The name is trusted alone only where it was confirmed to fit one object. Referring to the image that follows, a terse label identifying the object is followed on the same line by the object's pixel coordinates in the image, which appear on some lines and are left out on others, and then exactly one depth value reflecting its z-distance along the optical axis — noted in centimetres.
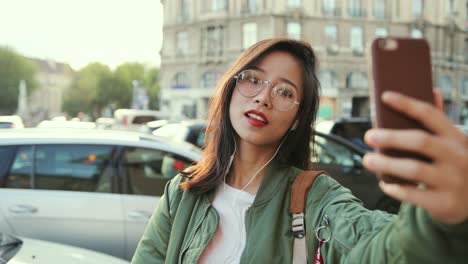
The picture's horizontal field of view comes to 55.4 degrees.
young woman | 92
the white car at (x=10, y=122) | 1100
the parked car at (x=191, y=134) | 631
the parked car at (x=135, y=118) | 1758
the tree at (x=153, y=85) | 6475
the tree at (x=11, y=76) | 5431
